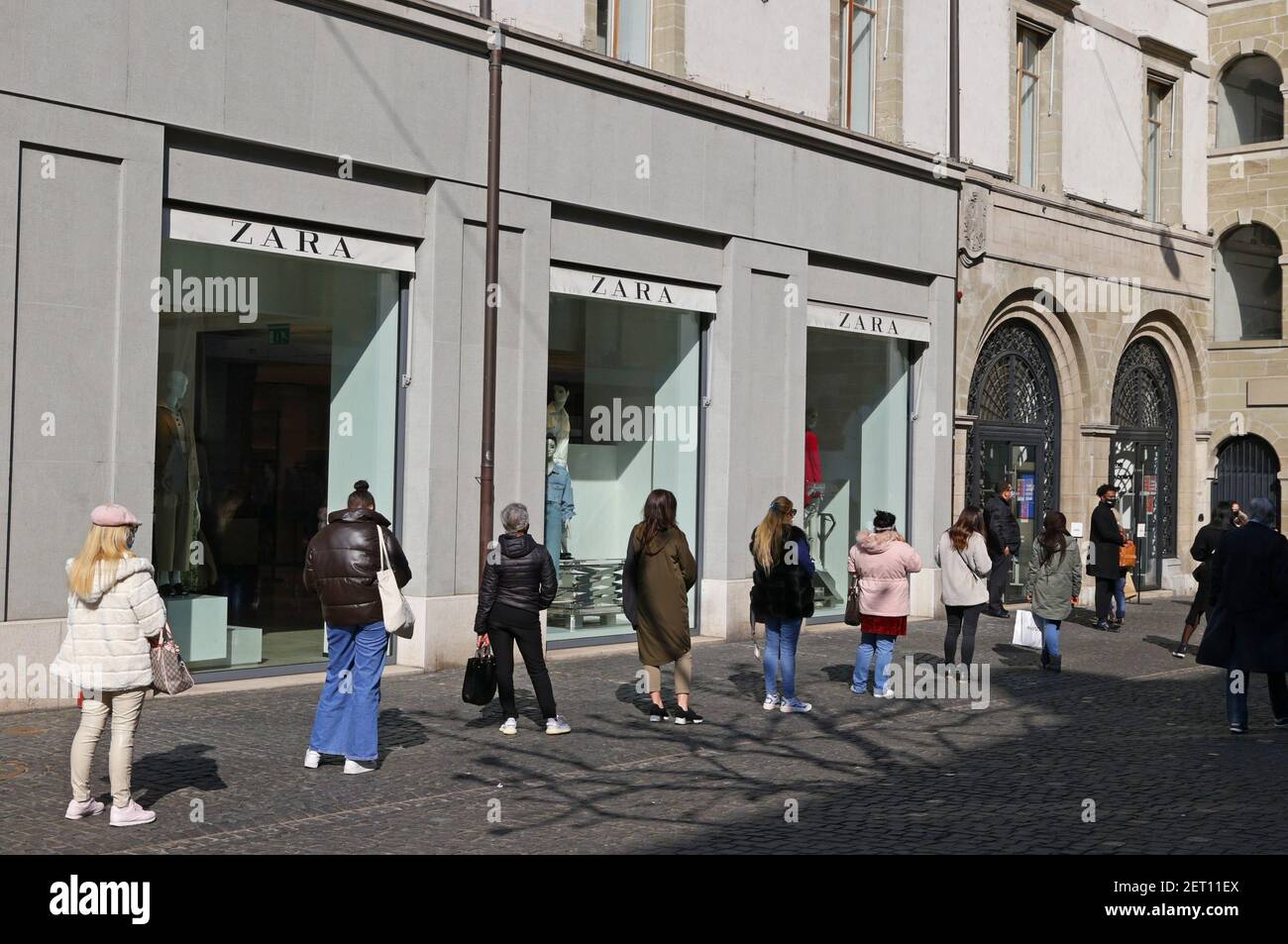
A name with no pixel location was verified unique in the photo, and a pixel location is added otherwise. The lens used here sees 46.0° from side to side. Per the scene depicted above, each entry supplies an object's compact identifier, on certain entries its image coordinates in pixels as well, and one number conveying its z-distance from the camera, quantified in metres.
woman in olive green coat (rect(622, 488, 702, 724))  11.09
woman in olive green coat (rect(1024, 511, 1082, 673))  15.16
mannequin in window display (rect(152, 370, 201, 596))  12.59
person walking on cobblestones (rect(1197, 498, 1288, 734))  11.27
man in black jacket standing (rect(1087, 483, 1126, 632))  19.31
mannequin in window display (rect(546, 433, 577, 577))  15.86
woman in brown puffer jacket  9.34
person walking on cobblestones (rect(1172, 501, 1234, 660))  16.38
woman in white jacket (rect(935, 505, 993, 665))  14.09
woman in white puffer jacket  7.79
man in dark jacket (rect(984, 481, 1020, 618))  20.84
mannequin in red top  19.02
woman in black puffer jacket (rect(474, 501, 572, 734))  10.59
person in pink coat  12.77
